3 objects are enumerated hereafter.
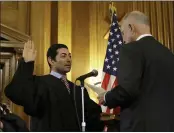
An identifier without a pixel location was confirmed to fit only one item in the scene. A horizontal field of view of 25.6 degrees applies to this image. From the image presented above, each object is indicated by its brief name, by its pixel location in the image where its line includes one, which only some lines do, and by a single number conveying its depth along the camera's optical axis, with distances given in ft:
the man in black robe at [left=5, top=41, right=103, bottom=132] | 9.70
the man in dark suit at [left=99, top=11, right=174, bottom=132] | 7.64
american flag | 14.71
